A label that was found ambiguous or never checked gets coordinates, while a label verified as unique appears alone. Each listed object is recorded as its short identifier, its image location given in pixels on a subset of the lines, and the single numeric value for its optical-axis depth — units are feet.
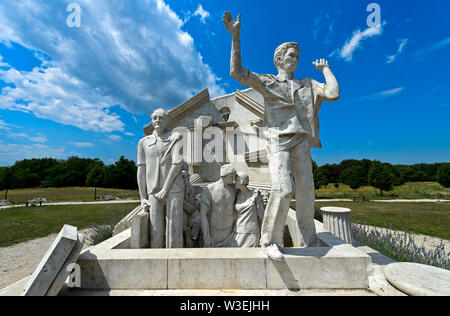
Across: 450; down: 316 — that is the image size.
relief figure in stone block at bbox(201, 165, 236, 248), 10.87
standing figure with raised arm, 8.69
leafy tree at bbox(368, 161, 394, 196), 89.66
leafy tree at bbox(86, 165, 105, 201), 94.53
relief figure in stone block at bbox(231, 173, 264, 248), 10.73
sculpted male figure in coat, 10.44
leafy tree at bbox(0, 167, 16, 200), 78.02
